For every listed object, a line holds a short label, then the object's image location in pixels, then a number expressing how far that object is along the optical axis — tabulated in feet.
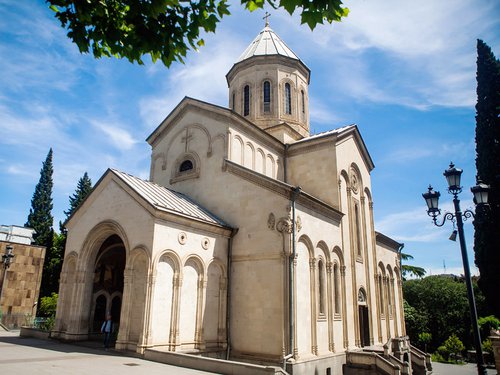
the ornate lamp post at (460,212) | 26.50
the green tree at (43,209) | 129.17
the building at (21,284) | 90.02
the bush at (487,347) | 73.53
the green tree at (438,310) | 110.87
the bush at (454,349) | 86.23
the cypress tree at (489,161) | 83.56
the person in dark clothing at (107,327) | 42.35
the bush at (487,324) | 76.09
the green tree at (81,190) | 138.92
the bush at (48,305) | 94.86
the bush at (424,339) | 103.60
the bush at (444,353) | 89.06
